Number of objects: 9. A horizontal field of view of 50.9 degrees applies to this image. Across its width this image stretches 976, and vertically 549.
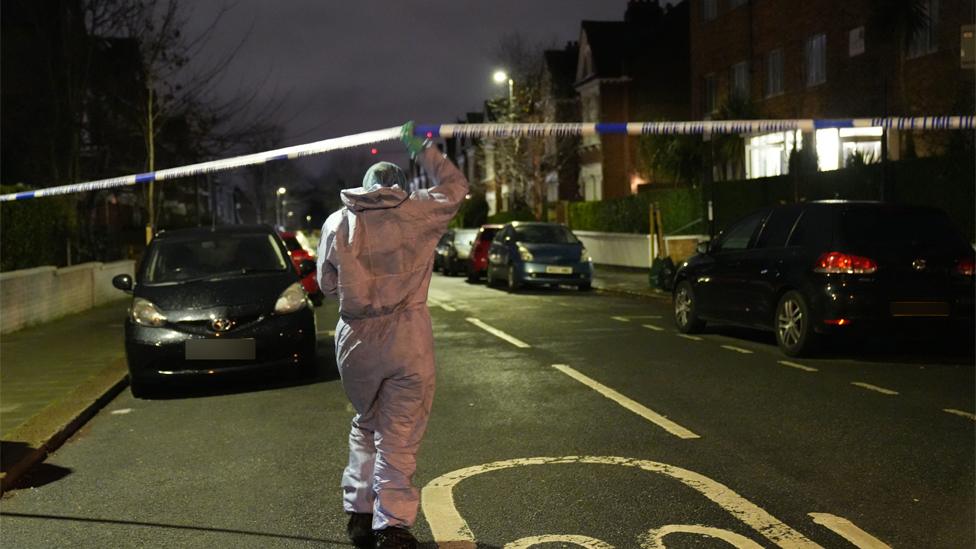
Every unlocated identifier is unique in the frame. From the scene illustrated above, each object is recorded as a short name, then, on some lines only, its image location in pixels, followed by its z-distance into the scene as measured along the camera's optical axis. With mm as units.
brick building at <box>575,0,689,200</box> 45438
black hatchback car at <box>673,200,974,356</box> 10148
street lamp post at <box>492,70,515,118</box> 40062
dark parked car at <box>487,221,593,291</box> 22453
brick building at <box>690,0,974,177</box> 22219
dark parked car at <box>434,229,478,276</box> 32281
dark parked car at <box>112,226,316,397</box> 9016
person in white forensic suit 4441
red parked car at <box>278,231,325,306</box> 18095
